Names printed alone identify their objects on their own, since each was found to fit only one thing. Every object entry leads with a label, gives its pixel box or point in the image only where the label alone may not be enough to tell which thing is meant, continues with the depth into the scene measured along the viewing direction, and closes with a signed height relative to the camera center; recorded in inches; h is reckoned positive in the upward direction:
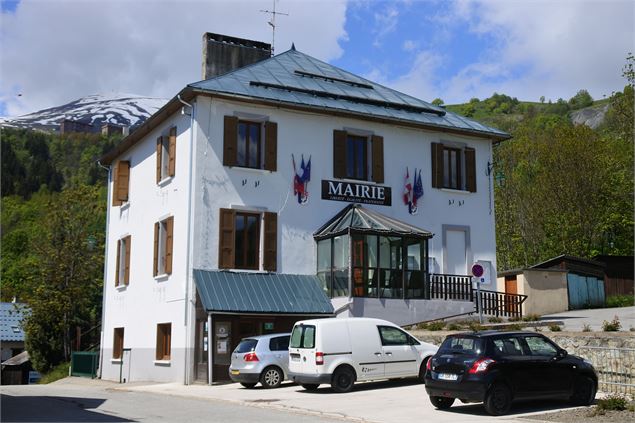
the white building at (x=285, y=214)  974.4 +163.1
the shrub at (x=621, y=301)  1498.5 +56.1
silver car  781.3 -34.7
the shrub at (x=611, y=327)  745.0 +2.0
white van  705.6 -23.5
